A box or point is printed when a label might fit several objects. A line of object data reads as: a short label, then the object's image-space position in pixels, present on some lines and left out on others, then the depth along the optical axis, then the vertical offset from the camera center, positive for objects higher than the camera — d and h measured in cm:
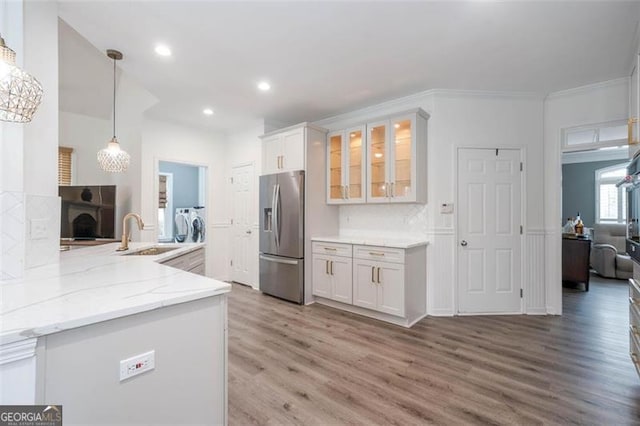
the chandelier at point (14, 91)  122 +52
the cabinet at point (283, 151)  411 +92
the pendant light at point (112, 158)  311 +59
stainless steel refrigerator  403 -32
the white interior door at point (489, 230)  362 -21
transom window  334 +96
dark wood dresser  464 -74
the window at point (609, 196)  668 +42
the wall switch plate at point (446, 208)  362 +7
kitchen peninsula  91 -48
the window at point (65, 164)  454 +76
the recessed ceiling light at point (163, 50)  263 +150
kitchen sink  265 -37
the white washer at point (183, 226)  704 -32
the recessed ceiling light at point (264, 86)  338 +150
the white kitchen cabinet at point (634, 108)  219 +89
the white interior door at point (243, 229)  502 -27
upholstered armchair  540 -74
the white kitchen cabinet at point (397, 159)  353 +69
